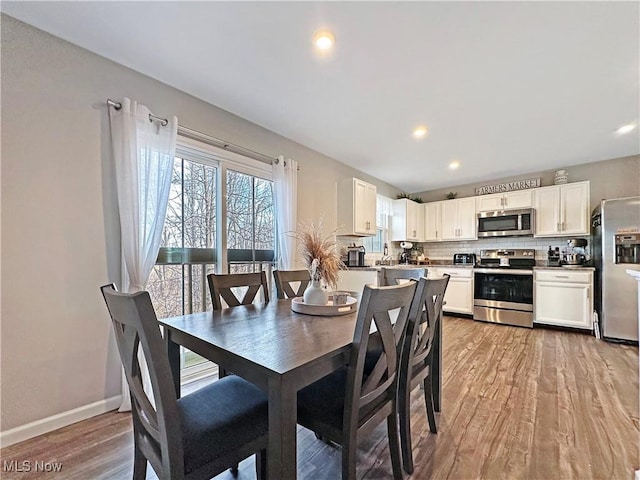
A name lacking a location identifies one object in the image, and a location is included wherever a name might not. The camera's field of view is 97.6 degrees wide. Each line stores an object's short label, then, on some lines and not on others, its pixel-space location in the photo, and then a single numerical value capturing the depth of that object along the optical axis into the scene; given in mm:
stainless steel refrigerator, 3396
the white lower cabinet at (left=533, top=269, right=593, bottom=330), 3783
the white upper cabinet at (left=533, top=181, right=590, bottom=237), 4125
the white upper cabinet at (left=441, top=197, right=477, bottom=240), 5078
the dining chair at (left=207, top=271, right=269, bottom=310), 1861
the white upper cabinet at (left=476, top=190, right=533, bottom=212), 4562
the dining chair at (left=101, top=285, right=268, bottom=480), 849
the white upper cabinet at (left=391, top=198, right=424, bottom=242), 5312
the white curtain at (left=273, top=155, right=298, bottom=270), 3178
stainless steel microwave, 4508
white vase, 1707
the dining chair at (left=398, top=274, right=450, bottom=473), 1448
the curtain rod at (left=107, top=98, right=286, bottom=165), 2230
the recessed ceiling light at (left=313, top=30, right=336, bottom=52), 1769
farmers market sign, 4707
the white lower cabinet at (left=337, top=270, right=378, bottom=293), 3795
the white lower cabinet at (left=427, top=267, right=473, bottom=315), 4684
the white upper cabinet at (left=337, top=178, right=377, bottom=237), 4074
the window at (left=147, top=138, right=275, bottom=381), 2443
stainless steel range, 4199
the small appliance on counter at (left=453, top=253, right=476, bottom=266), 5125
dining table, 876
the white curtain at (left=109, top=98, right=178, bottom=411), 2025
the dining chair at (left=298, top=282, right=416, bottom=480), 1093
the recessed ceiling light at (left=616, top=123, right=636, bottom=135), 3027
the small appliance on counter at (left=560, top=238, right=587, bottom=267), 4156
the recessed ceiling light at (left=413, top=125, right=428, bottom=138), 3100
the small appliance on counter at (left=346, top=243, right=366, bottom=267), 4227
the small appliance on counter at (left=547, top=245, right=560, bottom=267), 4368
